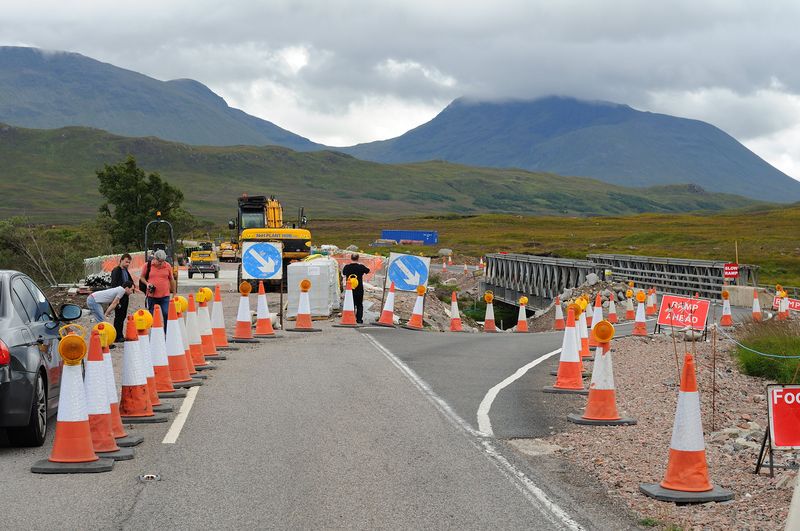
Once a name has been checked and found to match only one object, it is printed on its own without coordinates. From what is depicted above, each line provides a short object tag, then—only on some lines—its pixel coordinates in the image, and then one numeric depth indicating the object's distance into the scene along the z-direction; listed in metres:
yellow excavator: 38.88
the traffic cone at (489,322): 26.52
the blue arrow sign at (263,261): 22.73
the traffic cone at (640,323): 22.39
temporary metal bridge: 40.03
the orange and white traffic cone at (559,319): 24.00
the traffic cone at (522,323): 27.55
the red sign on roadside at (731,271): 34.78
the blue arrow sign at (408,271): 24.45
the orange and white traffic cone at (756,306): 26.28
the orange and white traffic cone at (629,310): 30.55
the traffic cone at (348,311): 22.92
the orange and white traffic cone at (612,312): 28.66
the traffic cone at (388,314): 23.86
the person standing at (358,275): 23.73
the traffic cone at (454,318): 25.20
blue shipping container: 111.94
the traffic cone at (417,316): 24.17
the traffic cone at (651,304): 30.92
